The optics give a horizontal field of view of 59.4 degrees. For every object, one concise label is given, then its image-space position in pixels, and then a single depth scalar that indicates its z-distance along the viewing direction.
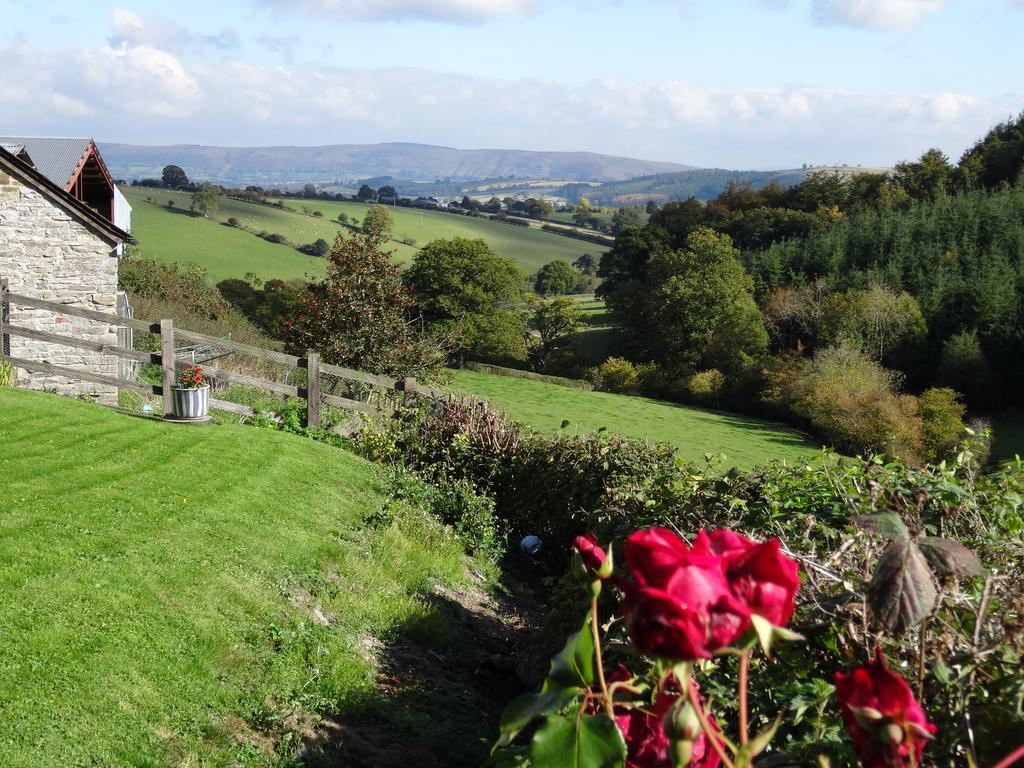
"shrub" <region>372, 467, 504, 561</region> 9.35
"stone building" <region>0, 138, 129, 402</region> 14.87
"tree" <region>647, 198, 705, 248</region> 70.88
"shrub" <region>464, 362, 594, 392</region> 54.69
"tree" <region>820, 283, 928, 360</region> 50.41
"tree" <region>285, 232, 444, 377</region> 17.61
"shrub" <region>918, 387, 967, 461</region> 39.03
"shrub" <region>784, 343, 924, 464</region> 37.25
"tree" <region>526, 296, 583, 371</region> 62.69
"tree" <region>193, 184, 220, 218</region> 78.88
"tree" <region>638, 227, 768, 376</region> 53.75
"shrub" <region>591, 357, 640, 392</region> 56.22
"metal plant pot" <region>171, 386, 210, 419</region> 11.45
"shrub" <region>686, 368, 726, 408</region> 53.06
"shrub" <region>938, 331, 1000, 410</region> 47.00
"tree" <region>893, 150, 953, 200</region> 72.06
